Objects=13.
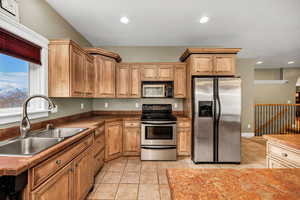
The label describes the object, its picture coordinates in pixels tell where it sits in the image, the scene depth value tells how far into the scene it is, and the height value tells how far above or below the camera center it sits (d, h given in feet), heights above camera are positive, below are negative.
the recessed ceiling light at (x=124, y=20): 8.59 +4.91
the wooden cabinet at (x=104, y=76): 10.31 +1.76
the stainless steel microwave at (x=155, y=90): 11.53 +0.80
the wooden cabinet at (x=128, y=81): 11.49 +1.53
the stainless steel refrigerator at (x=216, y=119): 9.50 -1.30
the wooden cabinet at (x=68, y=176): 3.45 -2.31
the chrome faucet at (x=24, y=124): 4.98 -0.86
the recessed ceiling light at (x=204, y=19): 8.46 +4.87
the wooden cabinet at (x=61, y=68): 7.07 +1.58
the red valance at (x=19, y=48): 4.90 +2.03
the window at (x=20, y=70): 5.09 +1.32
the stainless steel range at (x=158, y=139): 10.17 -2.81
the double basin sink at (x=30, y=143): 4.43 -1.48
